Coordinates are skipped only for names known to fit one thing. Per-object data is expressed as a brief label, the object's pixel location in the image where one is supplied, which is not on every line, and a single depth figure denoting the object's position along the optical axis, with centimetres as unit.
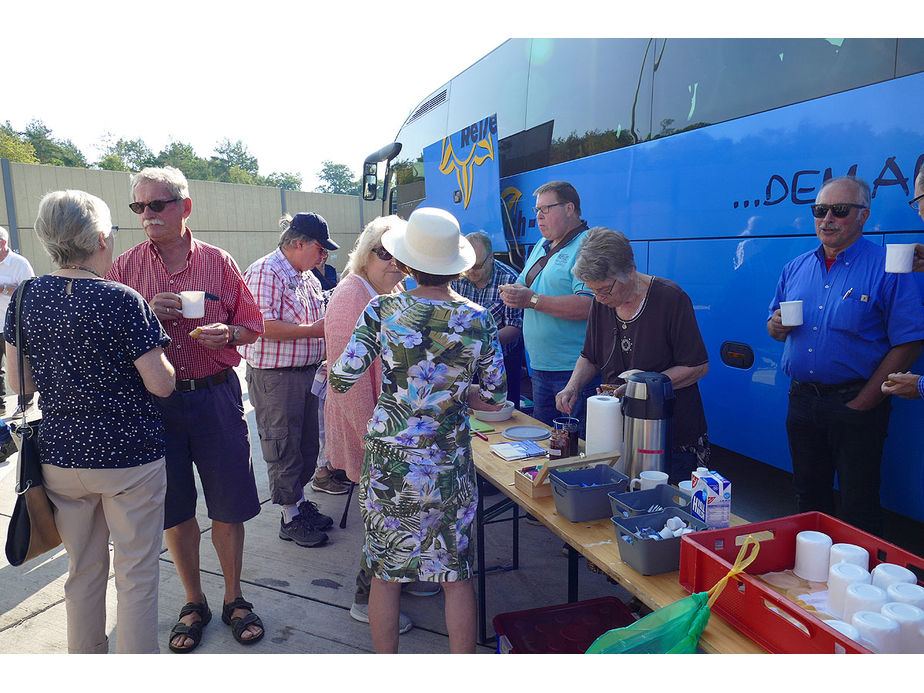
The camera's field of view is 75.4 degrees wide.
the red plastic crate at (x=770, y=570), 119
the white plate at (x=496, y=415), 308
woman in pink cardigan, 272
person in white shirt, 541
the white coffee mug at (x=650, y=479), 198
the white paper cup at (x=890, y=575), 133
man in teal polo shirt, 354
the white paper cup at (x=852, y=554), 144
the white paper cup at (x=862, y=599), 127
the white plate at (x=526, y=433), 280
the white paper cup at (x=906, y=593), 126
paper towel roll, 226
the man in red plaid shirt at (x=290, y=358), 339
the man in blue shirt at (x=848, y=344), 255
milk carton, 174
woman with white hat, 204
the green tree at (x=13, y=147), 2667
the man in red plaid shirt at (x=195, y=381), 248
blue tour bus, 270
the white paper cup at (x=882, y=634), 118
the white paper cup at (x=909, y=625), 118
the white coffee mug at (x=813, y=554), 152
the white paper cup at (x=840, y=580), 135
